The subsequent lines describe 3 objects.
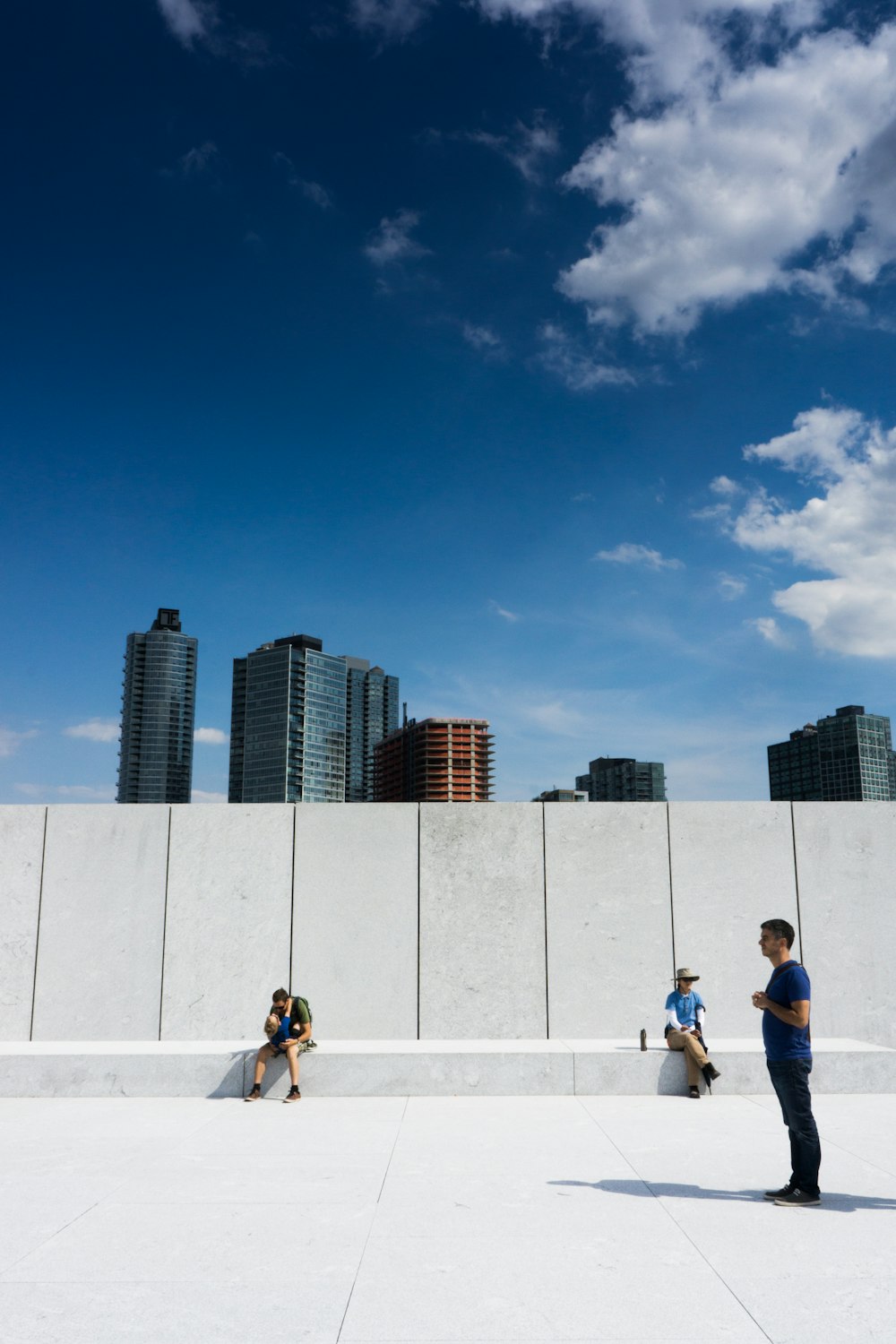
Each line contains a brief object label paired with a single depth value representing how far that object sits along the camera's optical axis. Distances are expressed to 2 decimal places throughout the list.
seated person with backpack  9.79
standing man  6.14
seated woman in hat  9.94
